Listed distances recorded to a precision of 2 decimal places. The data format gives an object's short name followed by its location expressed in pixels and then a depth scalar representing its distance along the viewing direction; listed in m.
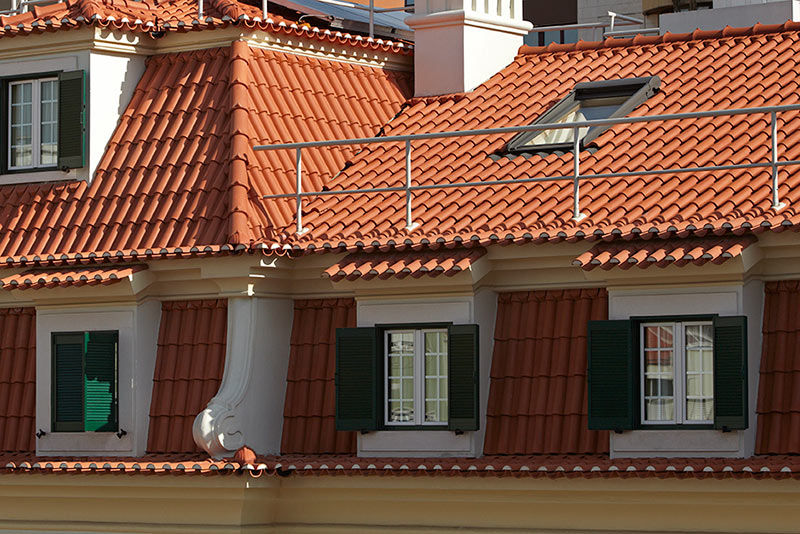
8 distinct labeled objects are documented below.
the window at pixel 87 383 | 29.47
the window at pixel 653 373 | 26.14
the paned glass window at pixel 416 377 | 27.97
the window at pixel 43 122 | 30.86
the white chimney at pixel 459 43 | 32.47
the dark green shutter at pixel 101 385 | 29.45
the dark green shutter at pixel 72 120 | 30.83
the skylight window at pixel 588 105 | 30.06
